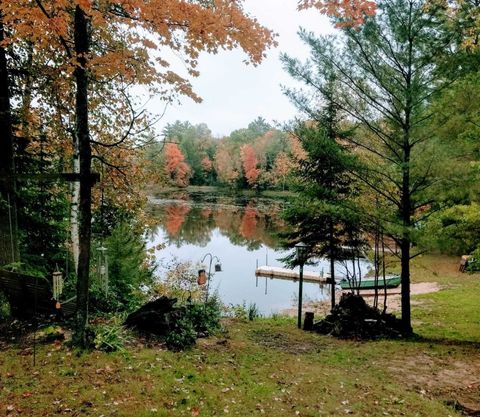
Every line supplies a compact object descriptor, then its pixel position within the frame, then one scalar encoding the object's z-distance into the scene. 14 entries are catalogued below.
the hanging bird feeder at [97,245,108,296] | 7.76
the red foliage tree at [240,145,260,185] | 64.06
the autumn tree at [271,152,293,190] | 52.60
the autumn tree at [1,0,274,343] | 4.48
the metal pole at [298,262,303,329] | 11.12
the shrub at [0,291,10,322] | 6.77
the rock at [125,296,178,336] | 6.83
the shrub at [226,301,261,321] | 13.12
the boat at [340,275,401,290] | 18.70
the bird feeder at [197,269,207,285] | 9.25
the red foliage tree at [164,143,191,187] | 66.88
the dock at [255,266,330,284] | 21.84
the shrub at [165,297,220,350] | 6.53
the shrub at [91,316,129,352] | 5.77
